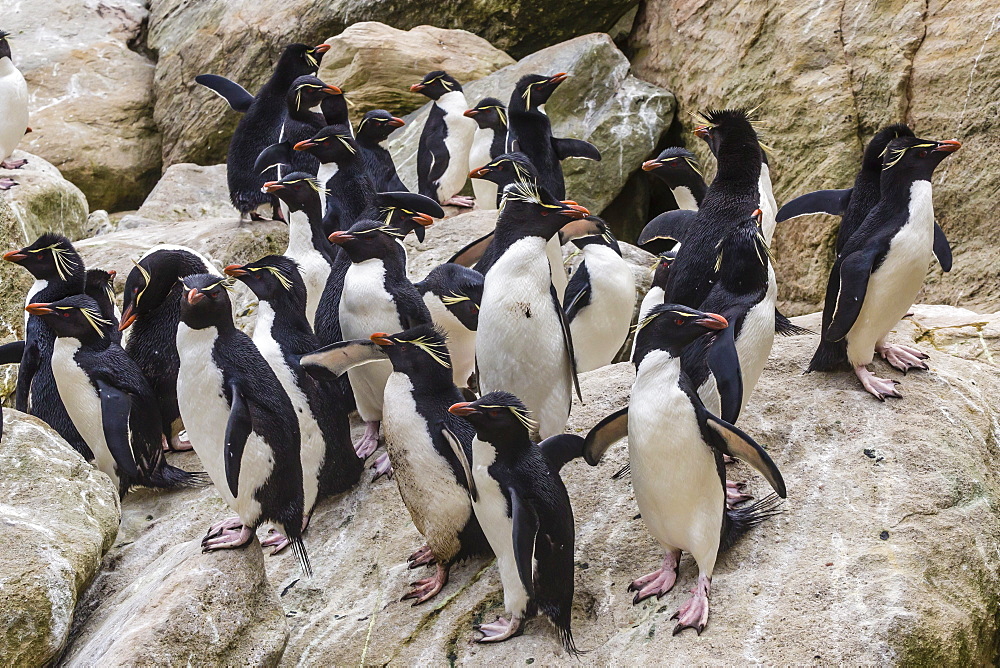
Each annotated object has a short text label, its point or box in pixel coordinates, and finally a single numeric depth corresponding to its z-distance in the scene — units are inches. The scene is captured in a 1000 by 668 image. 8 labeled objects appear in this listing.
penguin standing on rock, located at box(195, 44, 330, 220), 279.4
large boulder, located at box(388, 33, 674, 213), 352.8
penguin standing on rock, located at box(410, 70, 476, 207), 310.2
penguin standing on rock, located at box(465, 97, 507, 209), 290.2
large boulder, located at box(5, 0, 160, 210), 437.4
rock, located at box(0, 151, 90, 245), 297.7
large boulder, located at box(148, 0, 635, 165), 437.1
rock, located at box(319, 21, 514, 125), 401.1
